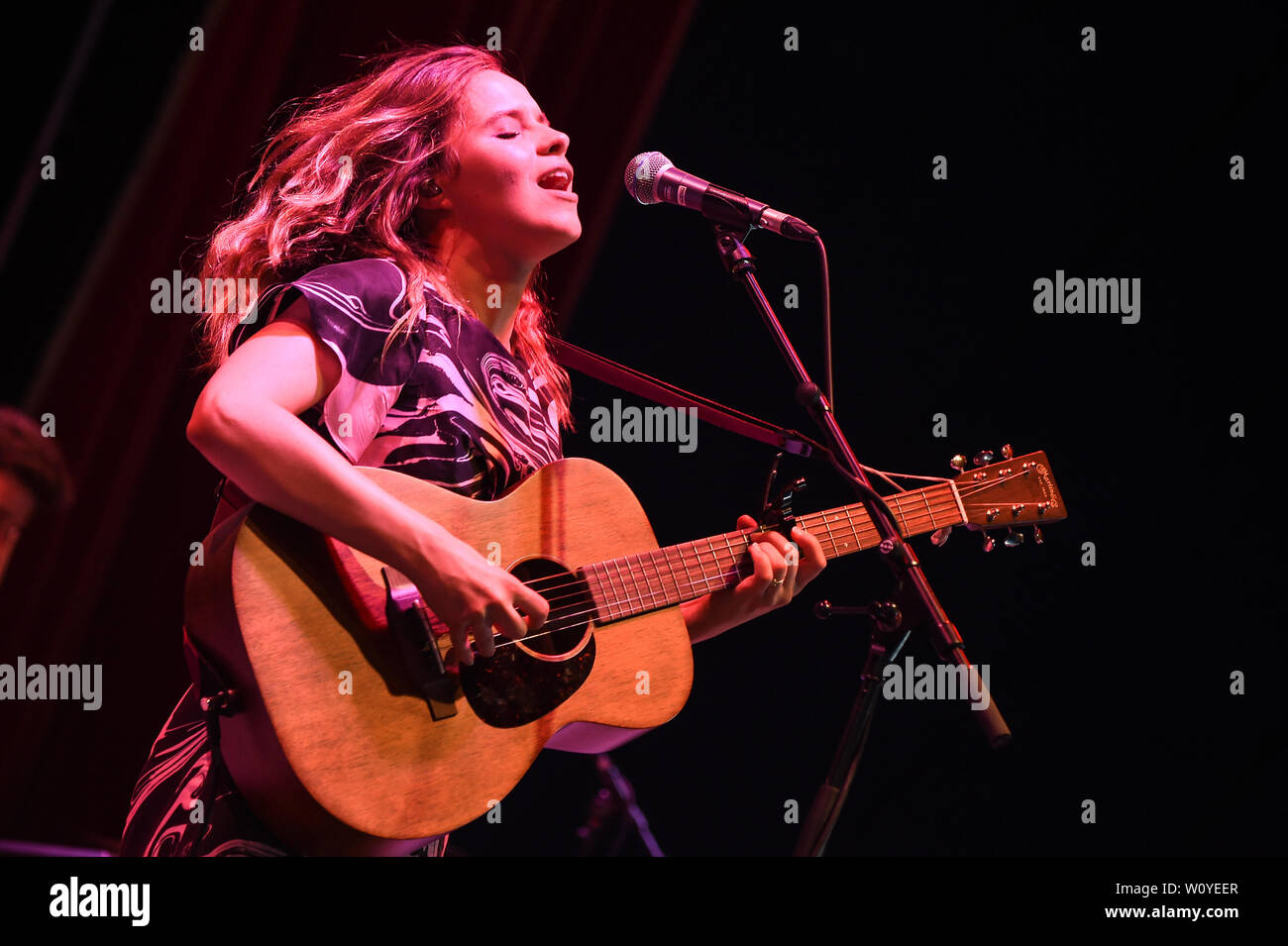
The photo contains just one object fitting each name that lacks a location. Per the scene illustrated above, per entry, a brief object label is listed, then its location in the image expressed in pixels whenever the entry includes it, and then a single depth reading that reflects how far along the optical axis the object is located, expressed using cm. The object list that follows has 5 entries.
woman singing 174
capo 240
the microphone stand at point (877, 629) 202
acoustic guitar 166
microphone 236
